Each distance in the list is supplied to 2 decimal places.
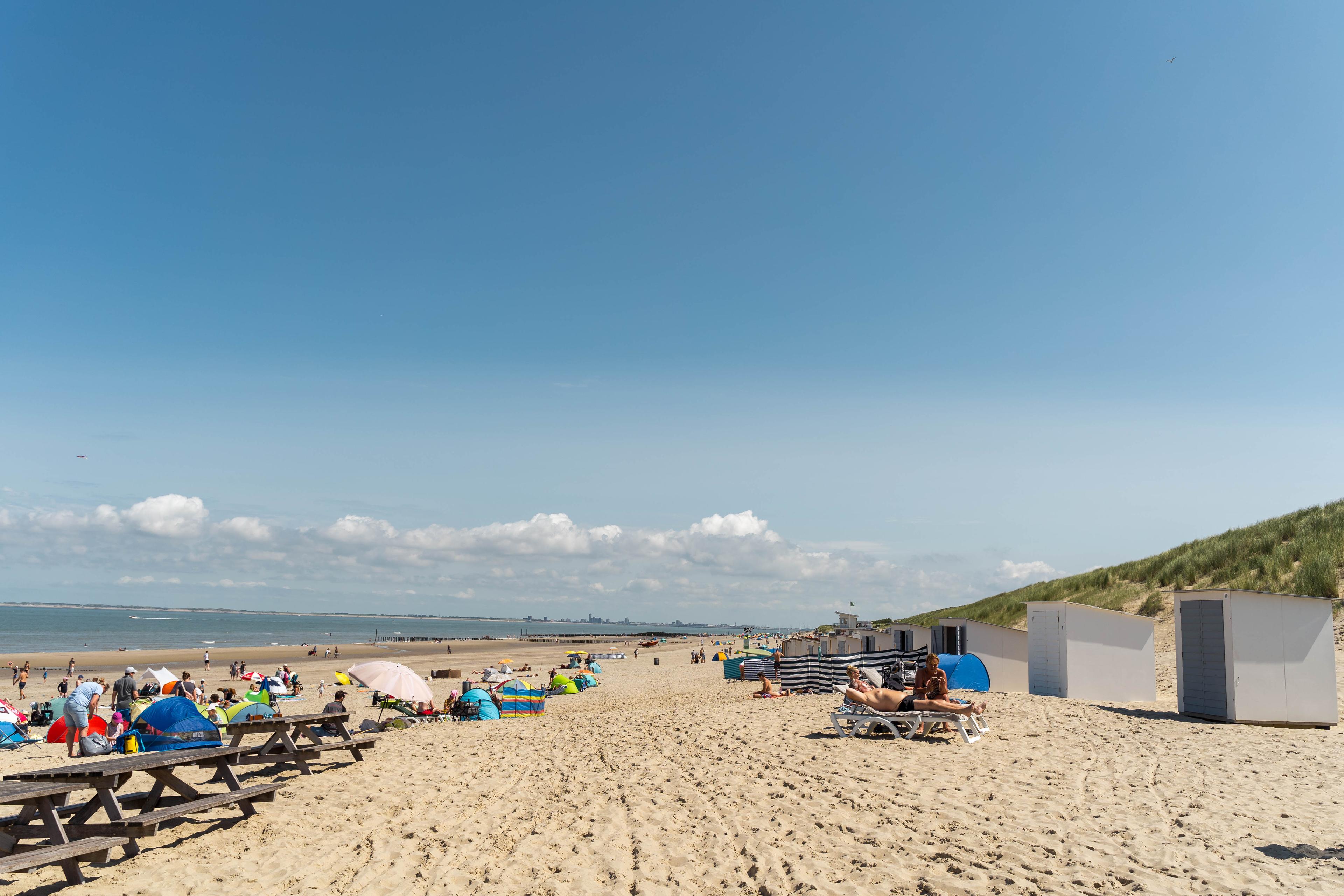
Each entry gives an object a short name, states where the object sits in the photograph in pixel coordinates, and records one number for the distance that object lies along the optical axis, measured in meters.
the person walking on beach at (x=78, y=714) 12.97
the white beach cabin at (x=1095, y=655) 16.50
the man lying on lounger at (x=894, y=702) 11.11
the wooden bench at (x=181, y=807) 6.29
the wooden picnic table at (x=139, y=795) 6.14
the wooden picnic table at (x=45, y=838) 5.11
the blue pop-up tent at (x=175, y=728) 9.44
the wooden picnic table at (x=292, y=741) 9.13
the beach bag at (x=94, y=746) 12.74
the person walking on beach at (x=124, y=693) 15.16
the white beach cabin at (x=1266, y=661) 12.94
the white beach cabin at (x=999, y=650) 19.69
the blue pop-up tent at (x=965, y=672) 17.45
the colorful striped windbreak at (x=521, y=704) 18.48
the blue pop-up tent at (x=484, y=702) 17.59
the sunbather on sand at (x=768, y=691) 19.58
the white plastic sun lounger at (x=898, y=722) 10.87
